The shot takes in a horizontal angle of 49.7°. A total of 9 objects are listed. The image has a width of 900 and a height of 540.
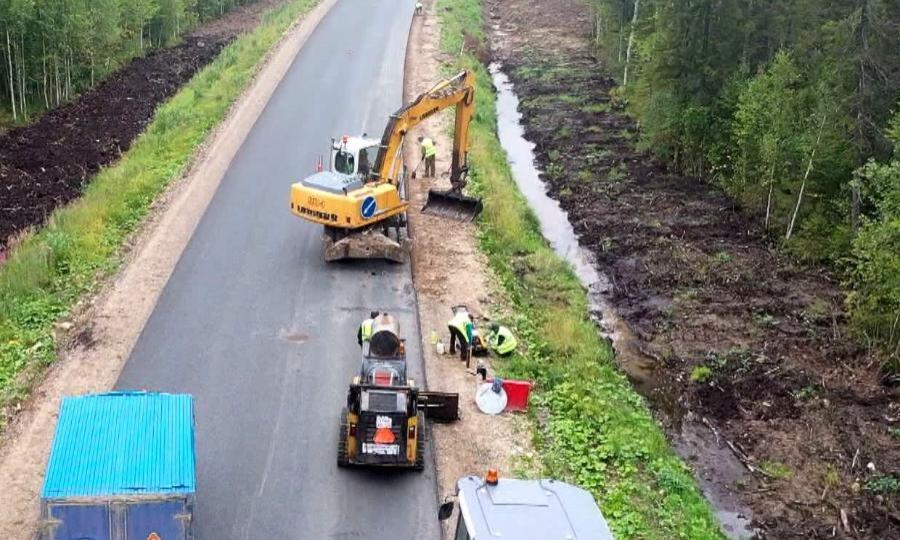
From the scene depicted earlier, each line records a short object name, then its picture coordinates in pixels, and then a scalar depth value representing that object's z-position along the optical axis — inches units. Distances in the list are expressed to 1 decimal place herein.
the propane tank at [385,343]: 690.8
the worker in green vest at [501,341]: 821.9
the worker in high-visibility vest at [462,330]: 788.0
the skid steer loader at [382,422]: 629.6
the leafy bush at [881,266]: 886.4
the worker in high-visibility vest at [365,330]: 714.2
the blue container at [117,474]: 485.7
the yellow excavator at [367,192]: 949.2
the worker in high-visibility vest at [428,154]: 1243.8
